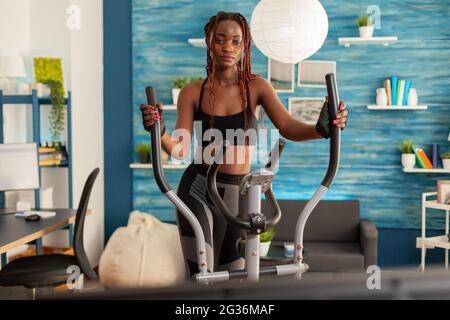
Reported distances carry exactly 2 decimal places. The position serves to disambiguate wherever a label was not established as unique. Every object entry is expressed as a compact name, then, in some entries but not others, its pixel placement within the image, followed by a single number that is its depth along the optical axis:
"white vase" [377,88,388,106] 4.68
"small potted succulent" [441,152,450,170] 4.57
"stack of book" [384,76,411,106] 4.66
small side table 4.26
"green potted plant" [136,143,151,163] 5.05
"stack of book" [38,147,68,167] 4.39
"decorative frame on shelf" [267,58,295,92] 4.92
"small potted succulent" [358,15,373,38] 4.62
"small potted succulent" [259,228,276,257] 3.77
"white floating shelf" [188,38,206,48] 4.82
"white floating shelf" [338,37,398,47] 4.58
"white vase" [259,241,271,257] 3.76
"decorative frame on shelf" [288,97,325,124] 4.91
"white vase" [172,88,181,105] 4.89
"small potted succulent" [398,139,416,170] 4.66
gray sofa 4.47
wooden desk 2.75
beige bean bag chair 4.02
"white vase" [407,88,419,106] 4.64
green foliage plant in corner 4.39
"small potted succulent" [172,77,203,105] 4.90
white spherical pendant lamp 2.96
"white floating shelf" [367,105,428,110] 4.60
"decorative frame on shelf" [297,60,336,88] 4.86
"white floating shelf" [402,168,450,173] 4.57
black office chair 2.91
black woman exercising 1.73
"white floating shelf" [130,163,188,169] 4.87
